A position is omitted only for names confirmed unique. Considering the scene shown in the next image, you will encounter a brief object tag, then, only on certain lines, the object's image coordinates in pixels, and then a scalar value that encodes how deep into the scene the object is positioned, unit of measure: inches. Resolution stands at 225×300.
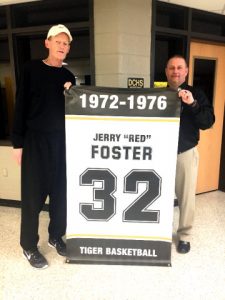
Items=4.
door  120.4
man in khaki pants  80.1
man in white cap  75.6
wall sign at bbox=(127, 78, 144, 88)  97.9
